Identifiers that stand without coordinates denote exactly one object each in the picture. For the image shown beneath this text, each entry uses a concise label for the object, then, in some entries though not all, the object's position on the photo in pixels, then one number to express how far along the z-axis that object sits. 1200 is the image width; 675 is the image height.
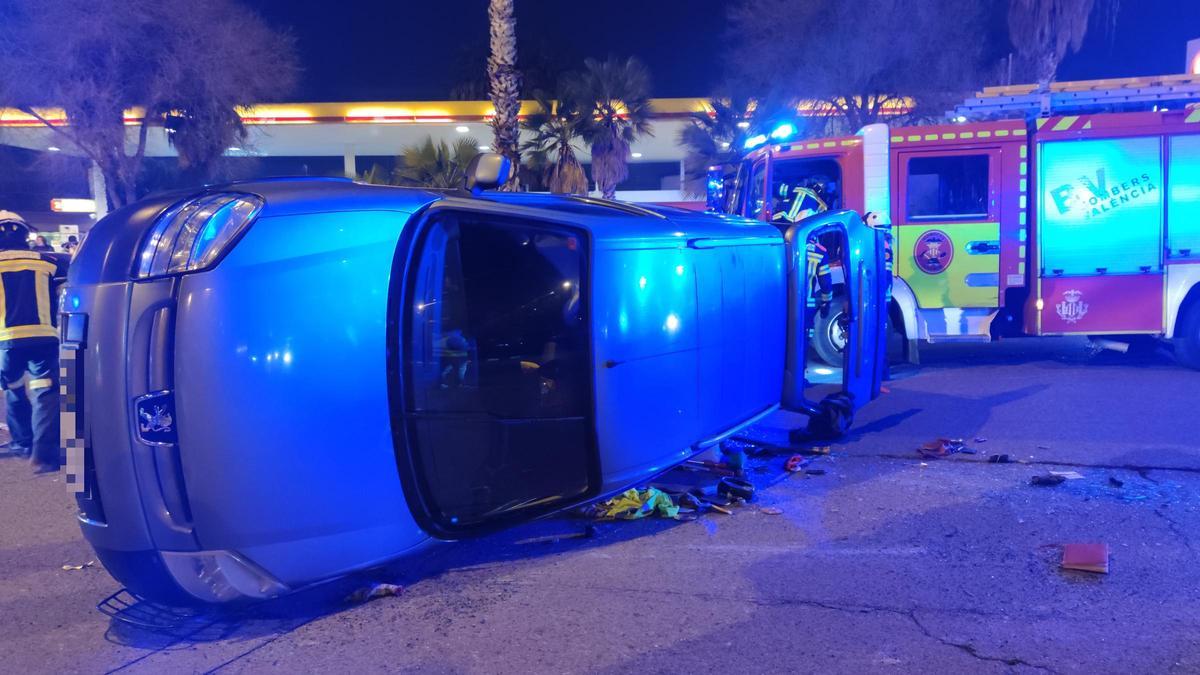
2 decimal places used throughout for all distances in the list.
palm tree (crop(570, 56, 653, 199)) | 21.11
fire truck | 9.80
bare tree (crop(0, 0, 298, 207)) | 14.74
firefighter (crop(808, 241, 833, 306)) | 7.83
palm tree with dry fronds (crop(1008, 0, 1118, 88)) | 21.59
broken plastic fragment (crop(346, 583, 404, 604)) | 4.05
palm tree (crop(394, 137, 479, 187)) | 19.80
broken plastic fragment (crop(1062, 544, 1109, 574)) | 4.26
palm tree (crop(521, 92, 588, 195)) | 20.97
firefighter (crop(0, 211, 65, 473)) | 6.64
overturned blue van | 3.15
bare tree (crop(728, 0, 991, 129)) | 19.25
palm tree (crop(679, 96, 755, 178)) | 22.23
